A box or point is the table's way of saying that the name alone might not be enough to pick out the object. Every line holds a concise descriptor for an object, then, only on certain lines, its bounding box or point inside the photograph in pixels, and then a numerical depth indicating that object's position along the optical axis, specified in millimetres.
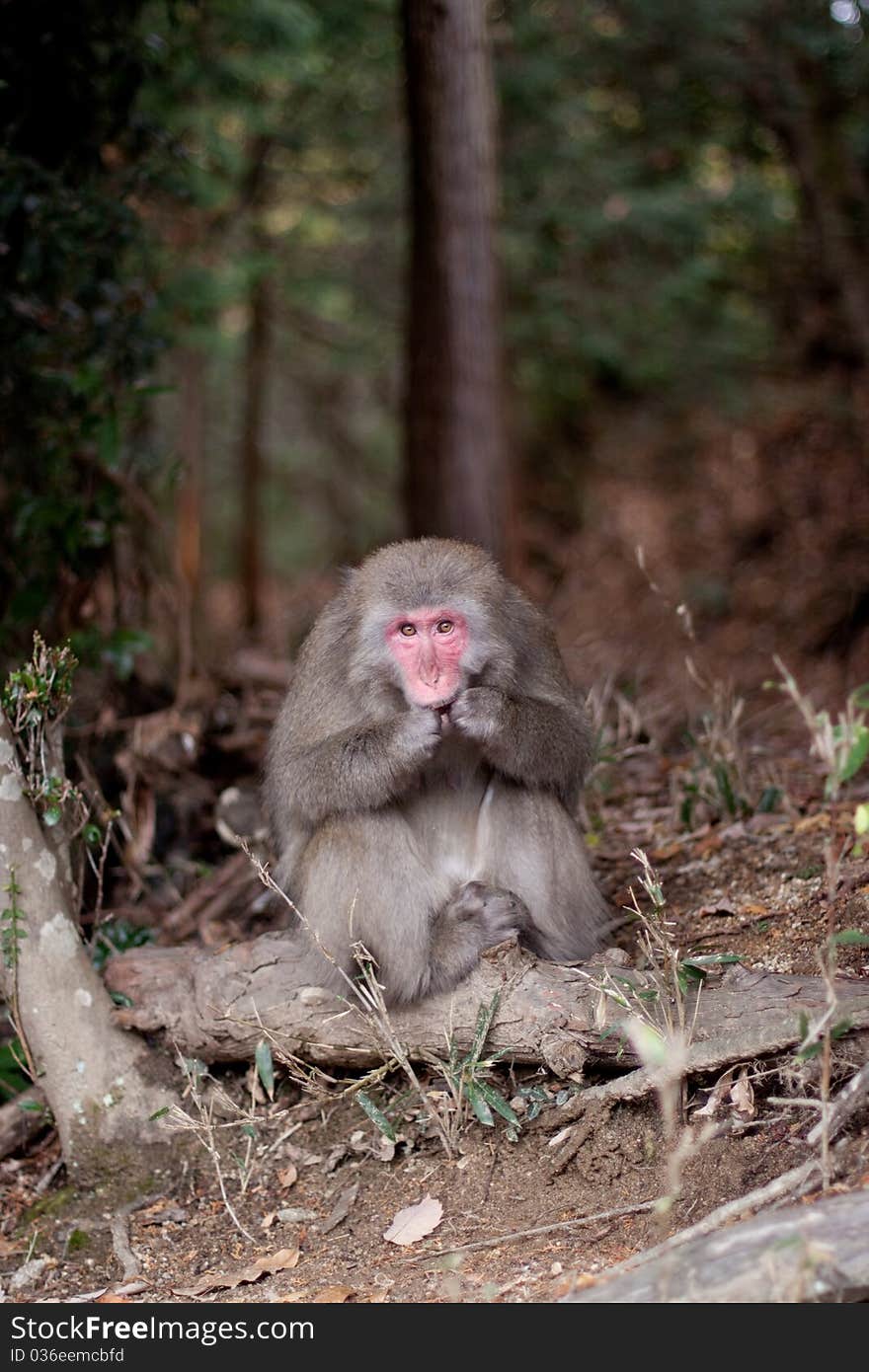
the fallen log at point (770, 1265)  2521
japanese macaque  3973
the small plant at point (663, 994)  3436
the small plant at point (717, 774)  5359
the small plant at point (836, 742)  2764
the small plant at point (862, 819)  2803
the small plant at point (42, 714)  4090
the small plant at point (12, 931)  3971
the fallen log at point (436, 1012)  3537
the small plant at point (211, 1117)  3863
